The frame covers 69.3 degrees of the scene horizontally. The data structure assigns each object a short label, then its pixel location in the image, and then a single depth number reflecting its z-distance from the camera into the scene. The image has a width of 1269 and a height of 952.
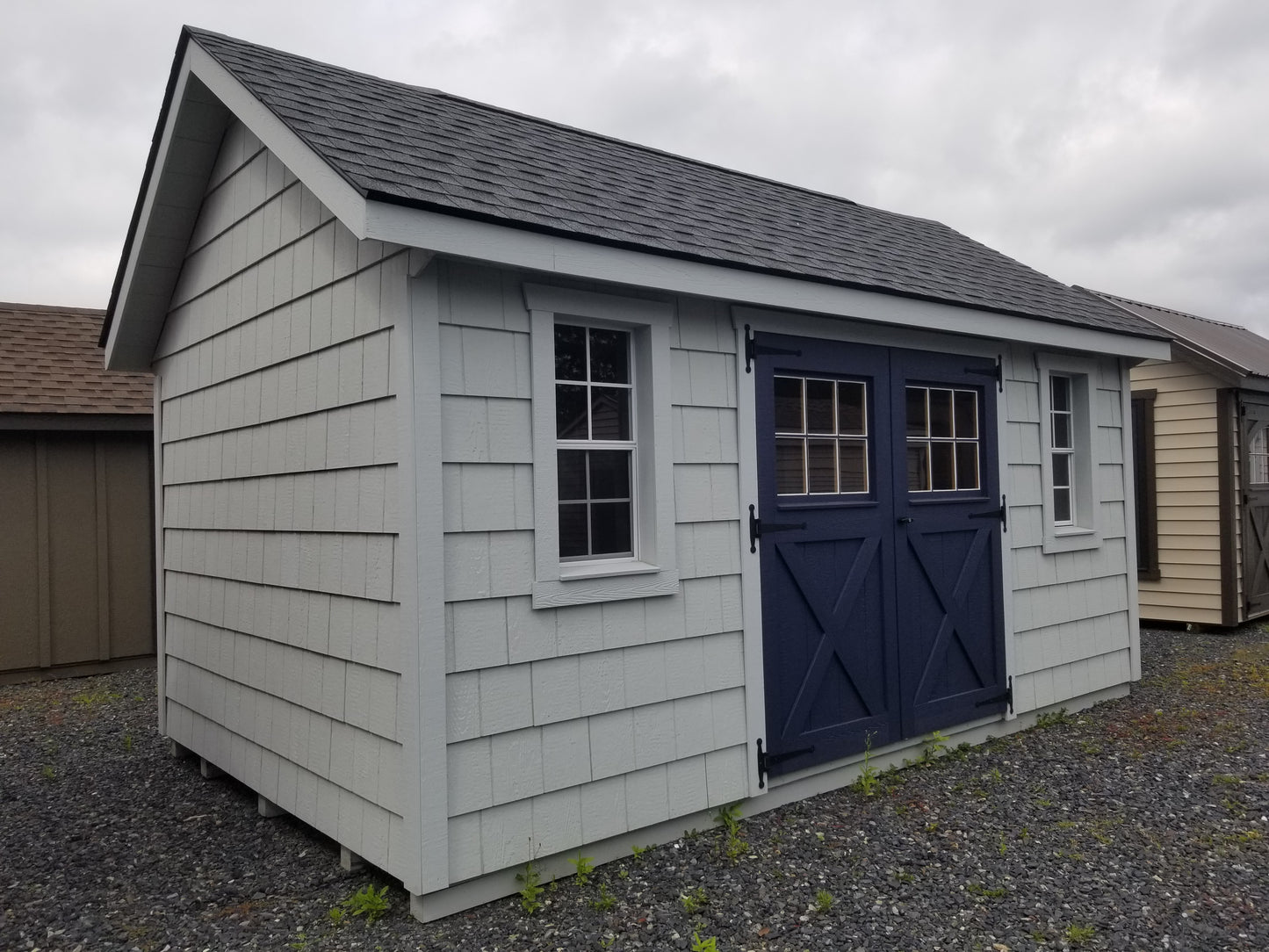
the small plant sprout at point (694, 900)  3.57
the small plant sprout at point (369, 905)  3.56
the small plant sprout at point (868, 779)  4.95
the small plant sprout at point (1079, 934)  3.32
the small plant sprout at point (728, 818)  4.38
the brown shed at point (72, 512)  8.37
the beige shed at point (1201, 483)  9.55
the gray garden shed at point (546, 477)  3.59
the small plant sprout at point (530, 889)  3.58
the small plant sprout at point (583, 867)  3.81
